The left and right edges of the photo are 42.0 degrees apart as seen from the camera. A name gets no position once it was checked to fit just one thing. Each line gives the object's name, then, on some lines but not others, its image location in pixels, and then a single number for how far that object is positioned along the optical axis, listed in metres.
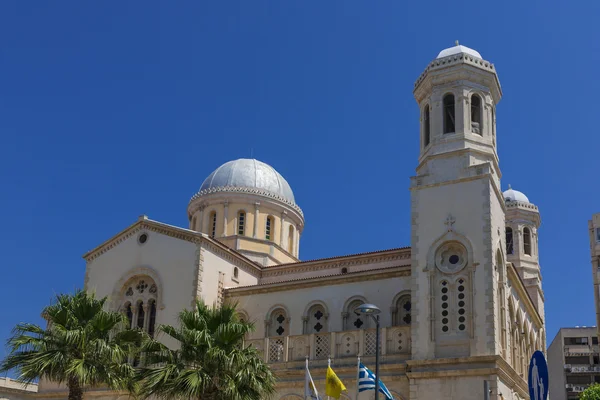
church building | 30.08
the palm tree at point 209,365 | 24.19
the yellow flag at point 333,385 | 25.77
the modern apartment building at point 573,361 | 80.19
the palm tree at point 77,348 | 24.78
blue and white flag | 24.97
